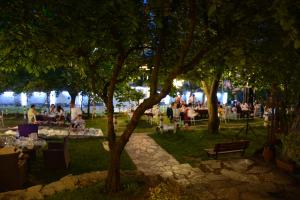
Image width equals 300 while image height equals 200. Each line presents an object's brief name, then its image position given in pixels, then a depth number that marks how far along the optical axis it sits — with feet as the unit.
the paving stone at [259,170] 22.60
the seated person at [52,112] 50.19
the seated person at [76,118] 43.81
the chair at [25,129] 31.84
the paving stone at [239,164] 23.46
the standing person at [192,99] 66.82
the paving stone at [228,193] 17.71
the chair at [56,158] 24.74
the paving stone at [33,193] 17.35
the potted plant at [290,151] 19.67
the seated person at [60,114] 49.02
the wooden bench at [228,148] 25.64
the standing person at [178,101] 58.65
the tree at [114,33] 14.79
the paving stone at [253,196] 17.66
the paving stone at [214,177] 21.06
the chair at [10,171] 19.40
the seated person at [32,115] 45.09
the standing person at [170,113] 54.78
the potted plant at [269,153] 25.28
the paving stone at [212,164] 23.71
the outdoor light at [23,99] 85.62
